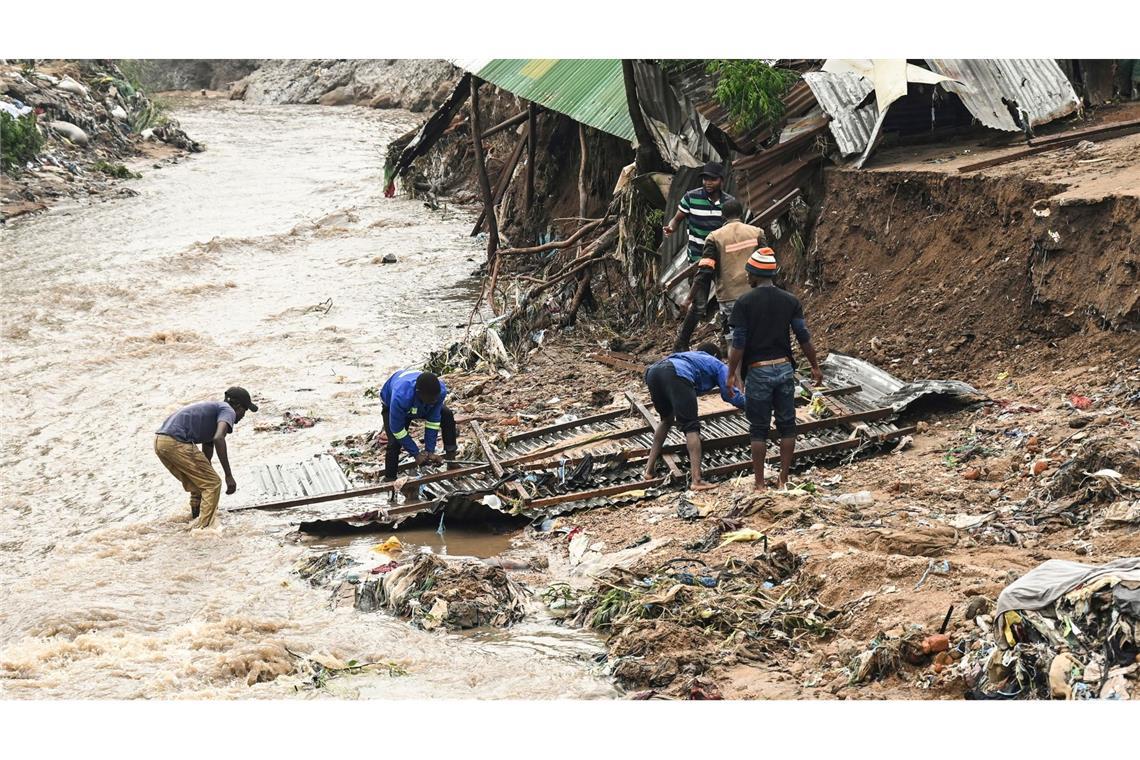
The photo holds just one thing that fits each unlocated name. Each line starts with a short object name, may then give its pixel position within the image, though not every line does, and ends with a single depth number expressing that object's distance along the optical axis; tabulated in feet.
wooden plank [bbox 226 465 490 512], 54.39
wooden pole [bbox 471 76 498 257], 94.89
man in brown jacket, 56.18
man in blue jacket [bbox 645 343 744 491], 49.75
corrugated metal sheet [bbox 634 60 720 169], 72.13
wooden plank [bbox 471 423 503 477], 53.93
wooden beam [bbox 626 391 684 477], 51.90
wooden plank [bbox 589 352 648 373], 70.16
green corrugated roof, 79.30
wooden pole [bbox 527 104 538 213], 93.45
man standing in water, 53.47
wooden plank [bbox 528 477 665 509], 51.55
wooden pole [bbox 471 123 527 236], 98.48
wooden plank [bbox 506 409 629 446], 58.29
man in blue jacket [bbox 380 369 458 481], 52.31
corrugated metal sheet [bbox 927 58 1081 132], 66.08
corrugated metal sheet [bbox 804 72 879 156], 66.33
